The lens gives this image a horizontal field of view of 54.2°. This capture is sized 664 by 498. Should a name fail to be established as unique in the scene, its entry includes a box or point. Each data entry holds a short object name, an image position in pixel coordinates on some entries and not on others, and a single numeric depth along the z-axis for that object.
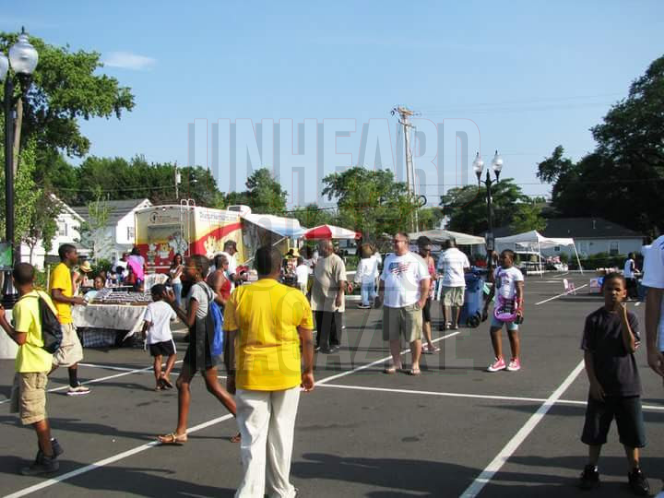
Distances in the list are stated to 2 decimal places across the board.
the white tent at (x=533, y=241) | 37.03
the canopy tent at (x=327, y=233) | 23.74
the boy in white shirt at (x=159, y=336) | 8.63
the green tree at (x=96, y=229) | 47.97
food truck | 17.80
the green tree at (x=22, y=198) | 25.62
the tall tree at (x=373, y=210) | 37.16
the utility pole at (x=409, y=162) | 40.78
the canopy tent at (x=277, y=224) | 20.45
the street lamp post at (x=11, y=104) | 10.69
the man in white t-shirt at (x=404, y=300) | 9.21
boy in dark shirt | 4.58
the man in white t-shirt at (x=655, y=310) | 3.98
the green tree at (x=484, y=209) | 84.19
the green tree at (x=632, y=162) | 60.62
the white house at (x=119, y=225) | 57.46
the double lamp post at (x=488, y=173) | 24.12
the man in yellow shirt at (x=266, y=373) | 4.28
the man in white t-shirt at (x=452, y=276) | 12.98
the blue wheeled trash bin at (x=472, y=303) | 14.20
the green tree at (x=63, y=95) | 36.16
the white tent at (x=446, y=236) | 28.42
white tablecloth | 11.98
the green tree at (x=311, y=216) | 50.97
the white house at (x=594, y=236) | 64.88
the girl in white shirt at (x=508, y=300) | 9.02
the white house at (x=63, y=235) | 48.42
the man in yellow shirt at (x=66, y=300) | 7.84
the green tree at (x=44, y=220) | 41.22
